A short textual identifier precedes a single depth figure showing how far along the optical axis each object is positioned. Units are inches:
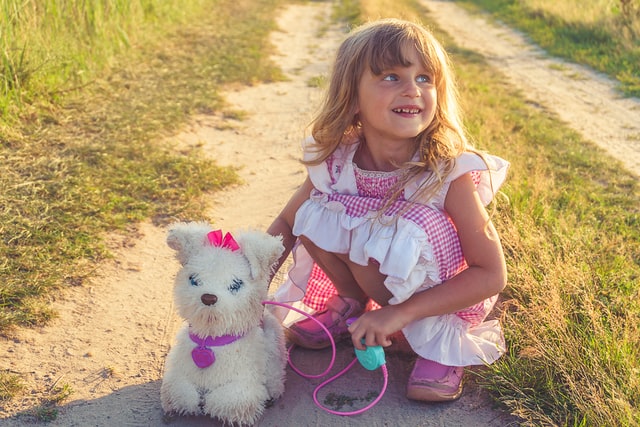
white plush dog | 83.6
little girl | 91.3
